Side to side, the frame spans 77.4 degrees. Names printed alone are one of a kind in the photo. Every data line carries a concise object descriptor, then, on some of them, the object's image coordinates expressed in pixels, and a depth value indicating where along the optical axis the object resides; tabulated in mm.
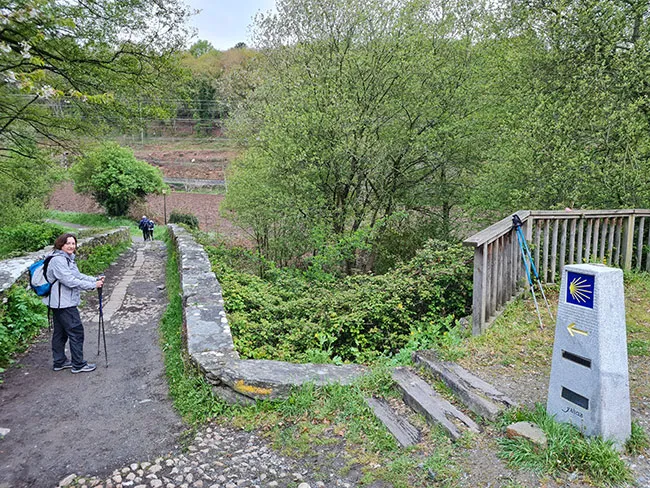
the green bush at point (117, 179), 28312
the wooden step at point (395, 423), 3149
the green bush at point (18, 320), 5270
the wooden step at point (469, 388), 3250
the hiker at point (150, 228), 22309
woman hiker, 4785
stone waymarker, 2666
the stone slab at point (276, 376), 3795
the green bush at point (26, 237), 13188
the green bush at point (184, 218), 28727
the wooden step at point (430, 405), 3137
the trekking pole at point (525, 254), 5266
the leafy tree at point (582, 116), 7398
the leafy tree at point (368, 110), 10602
